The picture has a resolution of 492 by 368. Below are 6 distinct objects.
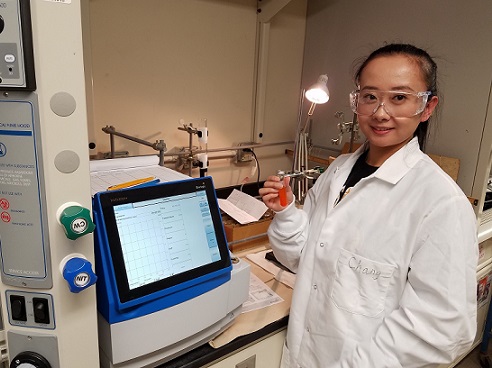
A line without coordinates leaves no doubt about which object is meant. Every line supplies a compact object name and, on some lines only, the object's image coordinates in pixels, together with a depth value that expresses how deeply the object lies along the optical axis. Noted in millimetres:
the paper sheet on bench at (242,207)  1610
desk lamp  1500
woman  855
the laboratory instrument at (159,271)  771
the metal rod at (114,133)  1546
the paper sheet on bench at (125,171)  969
